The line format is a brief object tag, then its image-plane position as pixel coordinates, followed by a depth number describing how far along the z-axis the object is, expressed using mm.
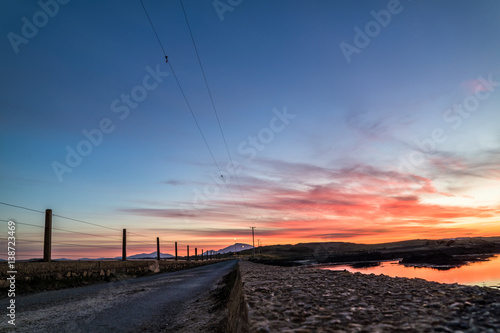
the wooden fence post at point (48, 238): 15578
